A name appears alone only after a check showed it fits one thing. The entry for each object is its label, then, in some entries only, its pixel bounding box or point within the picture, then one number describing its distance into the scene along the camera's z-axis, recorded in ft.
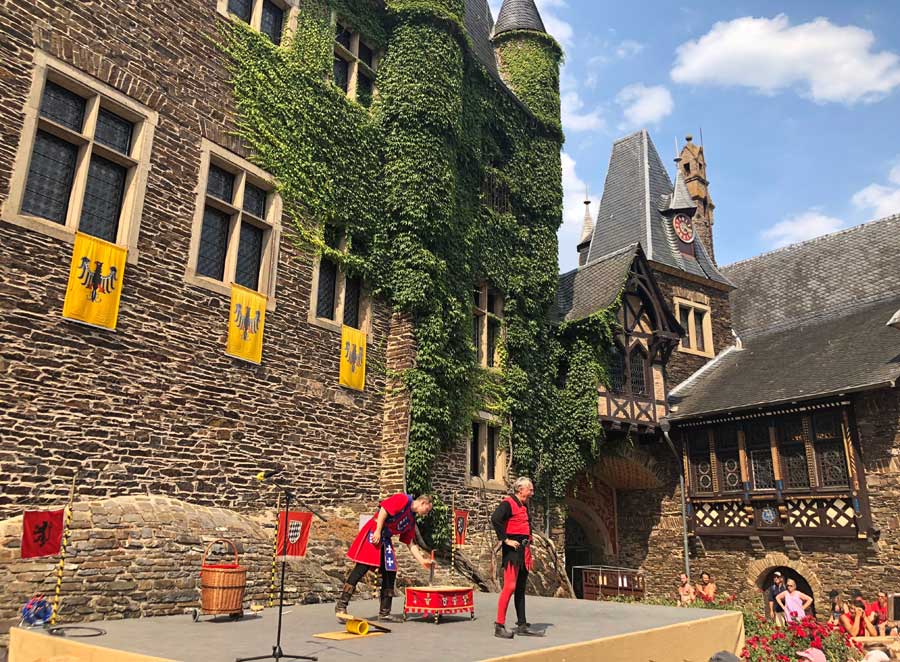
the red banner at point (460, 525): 42.50
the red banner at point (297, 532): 27.94
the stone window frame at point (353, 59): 44.21
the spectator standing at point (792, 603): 42.29
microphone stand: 14.91
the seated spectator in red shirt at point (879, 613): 38.60
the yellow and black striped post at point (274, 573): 27.91
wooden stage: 16.39
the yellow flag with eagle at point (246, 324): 33.60
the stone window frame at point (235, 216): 32.83
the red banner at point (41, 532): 21.31
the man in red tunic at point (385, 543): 21.61
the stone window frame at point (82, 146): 26.48
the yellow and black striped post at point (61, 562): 21.00
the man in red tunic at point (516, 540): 20.36
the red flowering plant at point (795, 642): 26.73
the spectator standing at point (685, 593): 46.91
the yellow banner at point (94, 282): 27.14
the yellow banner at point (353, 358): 39.99
